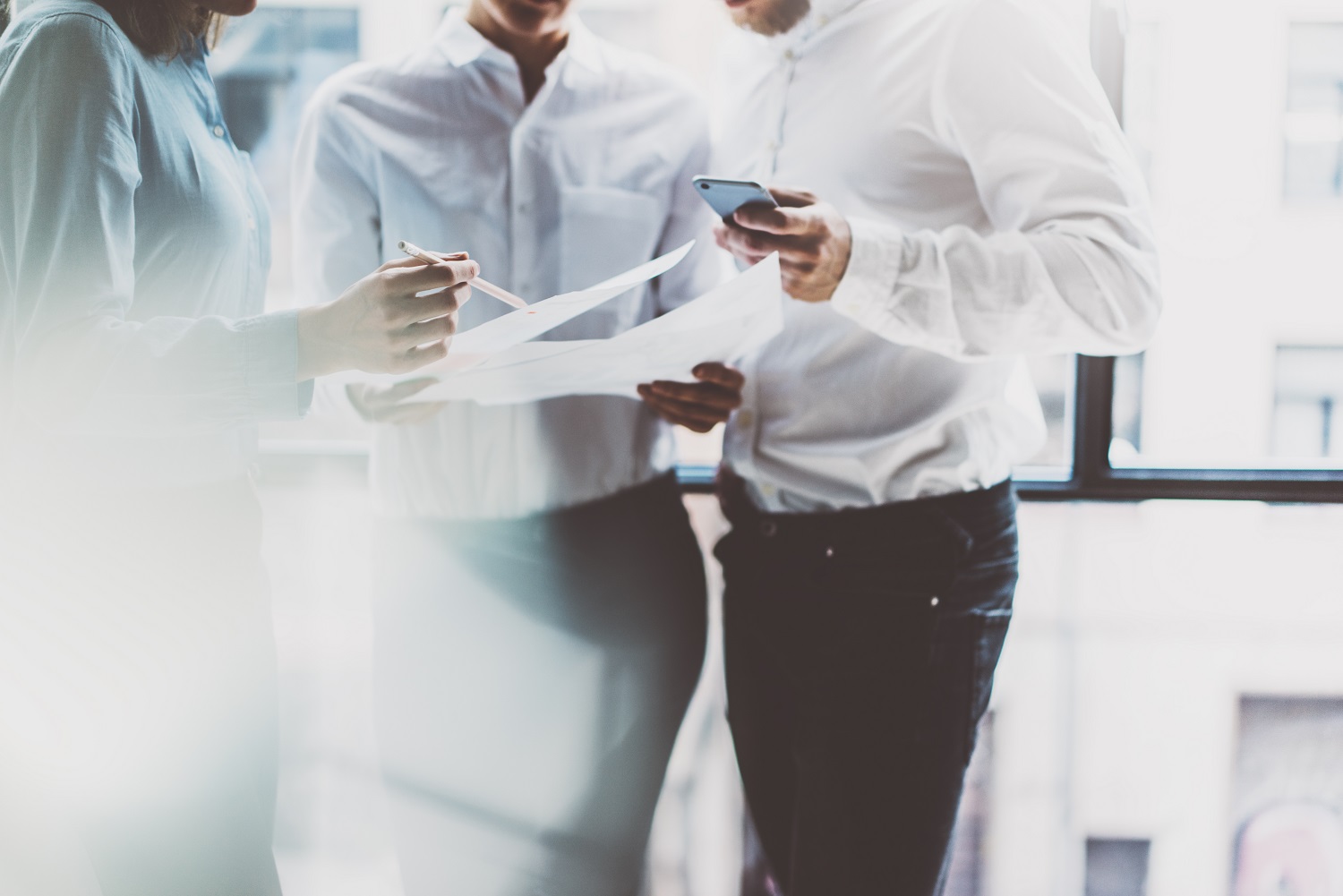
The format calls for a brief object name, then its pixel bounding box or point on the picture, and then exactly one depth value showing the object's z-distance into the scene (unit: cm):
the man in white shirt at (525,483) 112
